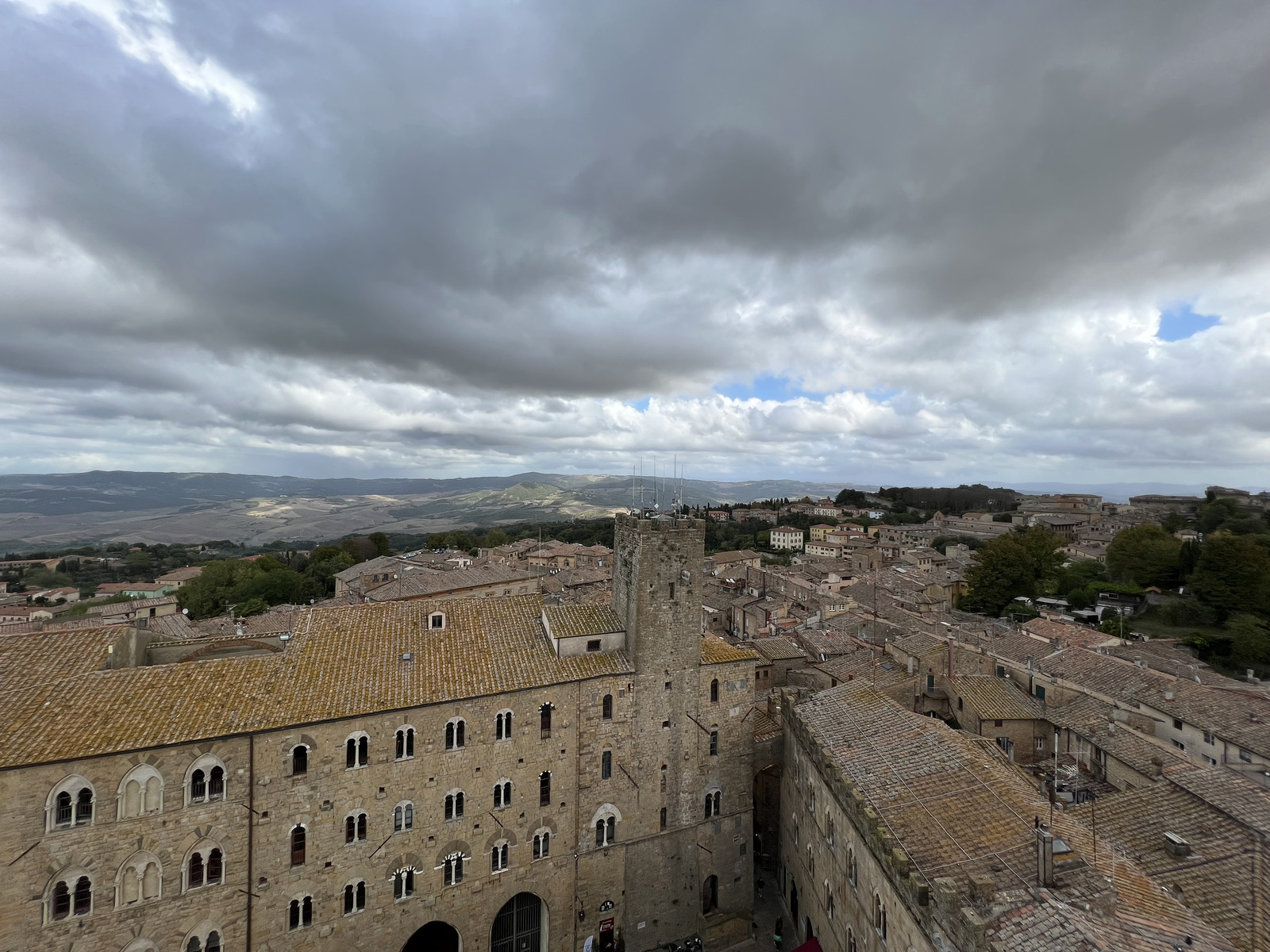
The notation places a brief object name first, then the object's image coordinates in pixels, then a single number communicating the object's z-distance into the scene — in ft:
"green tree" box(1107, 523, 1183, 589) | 215.92
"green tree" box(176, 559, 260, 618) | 244.42
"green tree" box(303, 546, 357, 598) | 281.52
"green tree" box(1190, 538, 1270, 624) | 174.70
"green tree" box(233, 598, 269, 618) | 223.92
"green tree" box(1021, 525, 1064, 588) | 241.14
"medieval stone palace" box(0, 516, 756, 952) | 58.49
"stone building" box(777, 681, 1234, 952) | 42.27
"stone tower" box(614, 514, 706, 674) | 85.87
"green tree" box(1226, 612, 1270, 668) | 147.95
